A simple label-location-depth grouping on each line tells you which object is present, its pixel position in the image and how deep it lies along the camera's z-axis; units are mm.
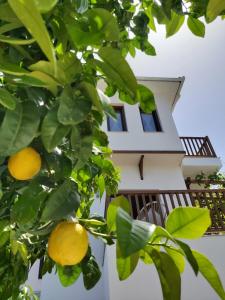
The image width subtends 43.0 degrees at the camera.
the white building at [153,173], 4012
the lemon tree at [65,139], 539
